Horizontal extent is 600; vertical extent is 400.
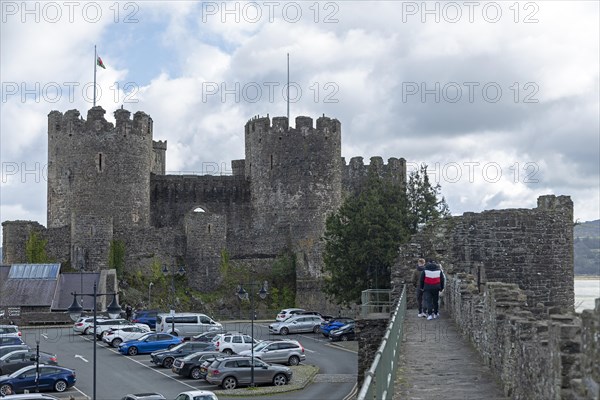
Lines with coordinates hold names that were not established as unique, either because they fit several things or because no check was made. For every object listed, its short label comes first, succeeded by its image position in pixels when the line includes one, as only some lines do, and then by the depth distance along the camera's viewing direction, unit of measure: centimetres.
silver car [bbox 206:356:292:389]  3316
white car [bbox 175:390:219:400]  2689
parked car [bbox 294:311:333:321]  5056
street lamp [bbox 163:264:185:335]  5178
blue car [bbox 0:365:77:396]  3136
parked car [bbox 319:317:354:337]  4697
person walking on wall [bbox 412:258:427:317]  2023
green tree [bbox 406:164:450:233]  4626
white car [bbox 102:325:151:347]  4279
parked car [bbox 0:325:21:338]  4205
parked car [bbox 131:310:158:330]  4928
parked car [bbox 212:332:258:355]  3872
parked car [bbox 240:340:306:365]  3750
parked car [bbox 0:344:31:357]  3616
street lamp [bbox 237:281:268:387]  3319
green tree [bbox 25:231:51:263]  5534
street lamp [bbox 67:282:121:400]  2686
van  4556
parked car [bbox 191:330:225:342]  4216
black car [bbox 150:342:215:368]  3728
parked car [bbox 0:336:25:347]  3941
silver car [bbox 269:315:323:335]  4766
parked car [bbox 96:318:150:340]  4488
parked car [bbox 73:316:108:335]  4644
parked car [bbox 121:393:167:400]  2655
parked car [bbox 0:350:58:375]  3403
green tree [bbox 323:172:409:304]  4306
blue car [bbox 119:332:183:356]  4041
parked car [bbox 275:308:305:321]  4984
